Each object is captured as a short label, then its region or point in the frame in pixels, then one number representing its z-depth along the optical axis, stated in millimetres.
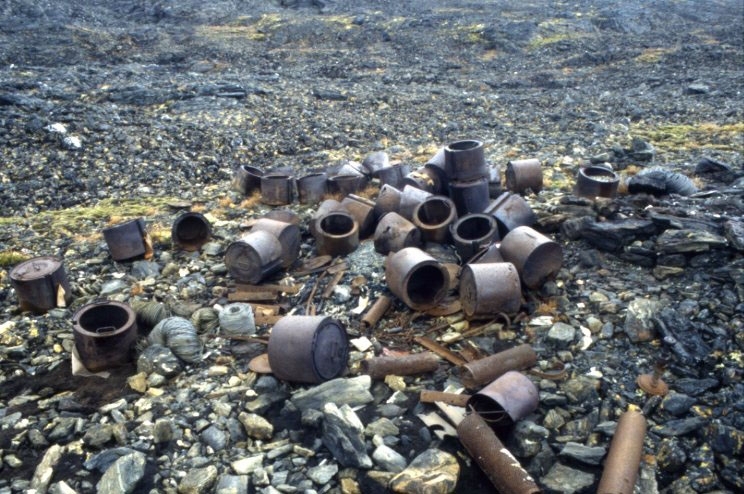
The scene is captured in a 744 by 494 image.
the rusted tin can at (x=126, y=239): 6473
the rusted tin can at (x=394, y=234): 6152
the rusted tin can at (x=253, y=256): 5910
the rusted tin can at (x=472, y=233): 5902
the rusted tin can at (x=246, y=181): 8656
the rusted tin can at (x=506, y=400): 3865
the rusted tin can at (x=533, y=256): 5312
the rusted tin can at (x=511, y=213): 6254
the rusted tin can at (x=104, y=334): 4656
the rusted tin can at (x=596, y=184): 7211
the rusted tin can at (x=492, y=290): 4930
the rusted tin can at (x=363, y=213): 6887
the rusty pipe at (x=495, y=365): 4285
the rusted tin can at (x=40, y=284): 5492
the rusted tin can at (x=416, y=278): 5246
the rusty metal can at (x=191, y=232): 6914
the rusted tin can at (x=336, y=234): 6473
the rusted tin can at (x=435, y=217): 6328
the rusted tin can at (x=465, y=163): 6918
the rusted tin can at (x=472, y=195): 6938
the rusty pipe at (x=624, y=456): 3269
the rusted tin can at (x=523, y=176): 7797
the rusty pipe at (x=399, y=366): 4504
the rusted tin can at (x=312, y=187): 8102
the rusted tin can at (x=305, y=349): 4312
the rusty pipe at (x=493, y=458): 3281
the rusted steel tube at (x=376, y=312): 5238
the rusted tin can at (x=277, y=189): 8148
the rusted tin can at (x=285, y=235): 6320
